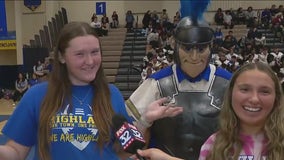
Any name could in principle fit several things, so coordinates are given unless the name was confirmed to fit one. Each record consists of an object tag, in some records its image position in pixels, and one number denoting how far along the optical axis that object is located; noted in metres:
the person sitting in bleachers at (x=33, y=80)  14.78
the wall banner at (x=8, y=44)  19.51
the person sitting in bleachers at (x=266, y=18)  18.25
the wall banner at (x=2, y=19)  8.65
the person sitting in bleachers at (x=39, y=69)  15.16
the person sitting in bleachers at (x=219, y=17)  18.66
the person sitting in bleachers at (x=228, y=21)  18.39
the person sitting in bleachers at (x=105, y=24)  18.72
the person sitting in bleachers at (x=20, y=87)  15.04
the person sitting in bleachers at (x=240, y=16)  18.47
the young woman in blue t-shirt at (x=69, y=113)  2.01
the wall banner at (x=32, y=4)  18.97
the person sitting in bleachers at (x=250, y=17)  18.31
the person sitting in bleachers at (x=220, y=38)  15.05
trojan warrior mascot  2.65
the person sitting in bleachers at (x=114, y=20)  19.38
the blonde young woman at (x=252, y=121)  1.82
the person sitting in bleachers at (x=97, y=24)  17.88
